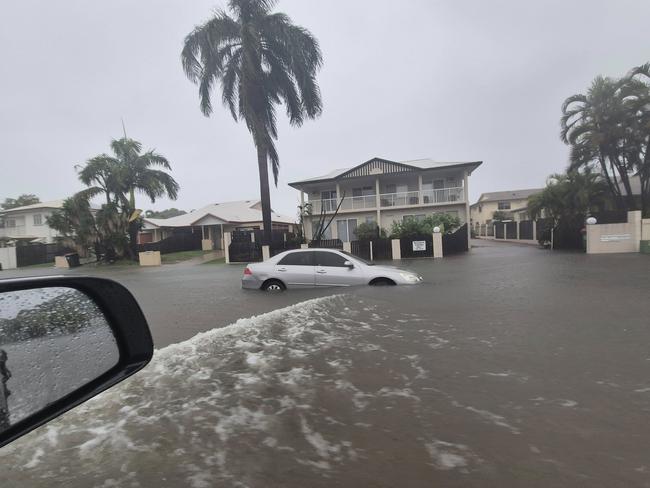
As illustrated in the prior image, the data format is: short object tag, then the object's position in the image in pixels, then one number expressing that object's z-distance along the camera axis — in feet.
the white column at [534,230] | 101.46
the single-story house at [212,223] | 124.77
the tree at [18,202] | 195.72
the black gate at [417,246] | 70.95
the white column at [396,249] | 70.28
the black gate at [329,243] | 80.89
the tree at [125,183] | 90.58
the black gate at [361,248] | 73.20
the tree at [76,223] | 89.66
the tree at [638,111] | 65.82
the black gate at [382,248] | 72.43
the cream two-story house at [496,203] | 205.36
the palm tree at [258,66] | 69.87
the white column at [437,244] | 69.93
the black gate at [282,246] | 75.73
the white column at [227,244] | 77.59
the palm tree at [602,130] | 67.51
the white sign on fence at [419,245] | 70.85
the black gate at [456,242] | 73.87
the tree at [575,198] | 75.20
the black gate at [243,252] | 77.81
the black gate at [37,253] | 115.03
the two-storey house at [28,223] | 145.69
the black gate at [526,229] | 106.42
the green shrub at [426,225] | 76.79
